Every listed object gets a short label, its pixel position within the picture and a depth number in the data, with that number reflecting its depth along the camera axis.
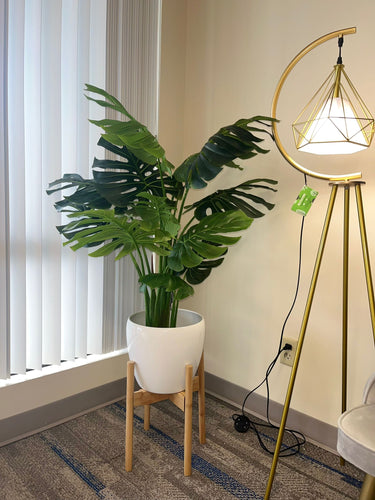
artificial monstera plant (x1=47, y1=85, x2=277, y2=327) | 1.46
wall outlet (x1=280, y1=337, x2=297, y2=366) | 2.01
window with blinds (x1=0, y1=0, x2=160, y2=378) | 1.76
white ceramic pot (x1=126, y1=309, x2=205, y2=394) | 1.62
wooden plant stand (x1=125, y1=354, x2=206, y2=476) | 1.63
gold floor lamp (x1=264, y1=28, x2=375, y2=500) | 1.39
